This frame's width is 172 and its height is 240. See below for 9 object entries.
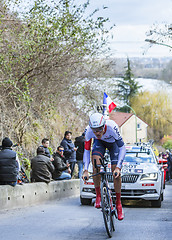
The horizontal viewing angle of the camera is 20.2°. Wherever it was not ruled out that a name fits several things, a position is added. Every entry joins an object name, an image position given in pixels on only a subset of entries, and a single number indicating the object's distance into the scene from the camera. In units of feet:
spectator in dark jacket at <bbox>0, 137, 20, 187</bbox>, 36.88
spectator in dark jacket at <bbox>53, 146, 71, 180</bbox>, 50.03
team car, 40.01
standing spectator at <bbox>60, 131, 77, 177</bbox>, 57.67
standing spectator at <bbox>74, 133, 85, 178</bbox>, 60.80
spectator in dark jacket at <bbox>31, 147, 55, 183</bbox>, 44.47
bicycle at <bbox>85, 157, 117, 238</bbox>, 24.50
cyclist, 26.00
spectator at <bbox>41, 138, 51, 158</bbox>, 50.62
